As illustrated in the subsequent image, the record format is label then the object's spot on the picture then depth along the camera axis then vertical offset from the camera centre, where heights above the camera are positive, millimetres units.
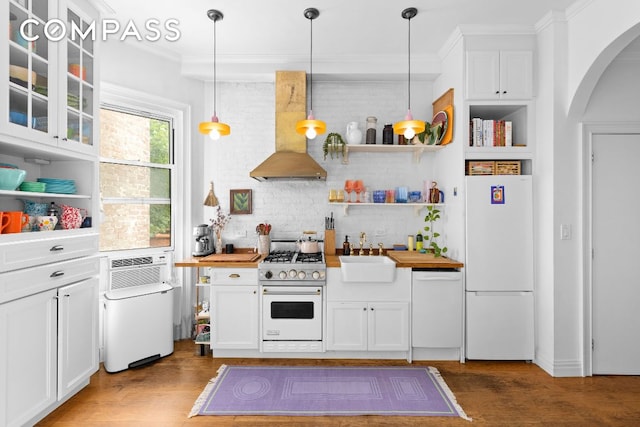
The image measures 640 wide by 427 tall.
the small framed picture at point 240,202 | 3973 +163
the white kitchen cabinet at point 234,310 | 3211 -912
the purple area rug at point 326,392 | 2412 -1399
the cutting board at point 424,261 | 3172 -438
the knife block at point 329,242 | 3863 -305
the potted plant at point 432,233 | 3474 -197
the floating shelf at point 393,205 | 3689 +127
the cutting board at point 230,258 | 3272 -430
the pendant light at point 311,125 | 2775 +762
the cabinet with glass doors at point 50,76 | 2043 +964
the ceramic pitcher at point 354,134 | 3686 +906
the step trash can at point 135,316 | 2930 -915
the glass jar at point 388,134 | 3768 +927
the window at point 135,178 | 3354 +394
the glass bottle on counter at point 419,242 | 3811 -299
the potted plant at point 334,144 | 3689 +799
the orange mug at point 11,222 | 2014 -42
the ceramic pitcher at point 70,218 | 2506 -20
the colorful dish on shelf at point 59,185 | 2445 +224
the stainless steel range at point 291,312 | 3203 -929
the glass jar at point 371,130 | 3744 +966
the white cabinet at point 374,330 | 3191 -1094
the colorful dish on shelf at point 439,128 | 3549 +949
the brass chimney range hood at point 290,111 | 3621 +1144
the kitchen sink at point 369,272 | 3148 -533
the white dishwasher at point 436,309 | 3170 -889
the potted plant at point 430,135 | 3600 +895
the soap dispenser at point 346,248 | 3850 -374
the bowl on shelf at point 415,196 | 3865 +232
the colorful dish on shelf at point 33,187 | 2236 +196
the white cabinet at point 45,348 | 1977 -902
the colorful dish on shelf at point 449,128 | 3402 +913
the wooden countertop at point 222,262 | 3213 -450
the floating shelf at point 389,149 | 3643 +760
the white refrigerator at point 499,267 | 3125 -485
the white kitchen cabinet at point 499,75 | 3148 +1347
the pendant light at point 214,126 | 2850 +768
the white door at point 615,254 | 2926 -332
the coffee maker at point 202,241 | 3617 -277
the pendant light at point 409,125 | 2814 +774
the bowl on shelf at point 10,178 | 2061 +235
